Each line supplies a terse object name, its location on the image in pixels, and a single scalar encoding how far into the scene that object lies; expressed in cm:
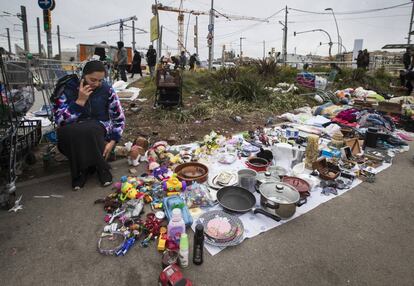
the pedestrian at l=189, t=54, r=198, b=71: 1648
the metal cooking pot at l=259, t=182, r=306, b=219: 223
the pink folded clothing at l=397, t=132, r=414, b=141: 474
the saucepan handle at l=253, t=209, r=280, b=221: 224
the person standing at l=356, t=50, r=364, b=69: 1298
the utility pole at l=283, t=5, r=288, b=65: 2125
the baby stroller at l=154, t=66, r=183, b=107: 587
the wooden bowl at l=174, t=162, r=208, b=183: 287
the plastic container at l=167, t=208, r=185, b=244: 188
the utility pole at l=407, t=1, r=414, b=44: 1635
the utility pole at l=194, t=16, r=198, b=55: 3824
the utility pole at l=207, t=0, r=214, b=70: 1605
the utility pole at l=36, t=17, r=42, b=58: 2029
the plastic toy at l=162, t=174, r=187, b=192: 268
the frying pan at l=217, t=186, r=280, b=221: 230
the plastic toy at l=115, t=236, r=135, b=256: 185
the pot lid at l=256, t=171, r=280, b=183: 271
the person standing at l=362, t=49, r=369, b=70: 1302
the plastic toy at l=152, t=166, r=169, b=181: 302
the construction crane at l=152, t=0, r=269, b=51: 3814
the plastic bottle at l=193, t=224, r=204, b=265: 172
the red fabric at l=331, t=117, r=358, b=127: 511
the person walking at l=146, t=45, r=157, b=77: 1174
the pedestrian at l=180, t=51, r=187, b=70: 1500
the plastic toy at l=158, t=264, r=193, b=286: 150
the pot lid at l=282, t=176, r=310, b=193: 261
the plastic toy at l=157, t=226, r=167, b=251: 187
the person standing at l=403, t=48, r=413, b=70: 1170
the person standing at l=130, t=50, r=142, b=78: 1190
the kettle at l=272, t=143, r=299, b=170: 325
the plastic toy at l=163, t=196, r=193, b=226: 217
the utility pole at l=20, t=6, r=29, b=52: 1054
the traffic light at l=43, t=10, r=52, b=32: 632
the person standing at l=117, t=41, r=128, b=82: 904
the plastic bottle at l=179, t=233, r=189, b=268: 168
